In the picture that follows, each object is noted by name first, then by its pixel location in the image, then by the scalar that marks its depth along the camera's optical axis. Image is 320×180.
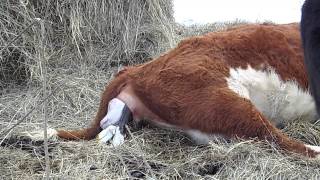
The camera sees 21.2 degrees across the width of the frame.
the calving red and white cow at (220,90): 3.91
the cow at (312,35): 2.79
